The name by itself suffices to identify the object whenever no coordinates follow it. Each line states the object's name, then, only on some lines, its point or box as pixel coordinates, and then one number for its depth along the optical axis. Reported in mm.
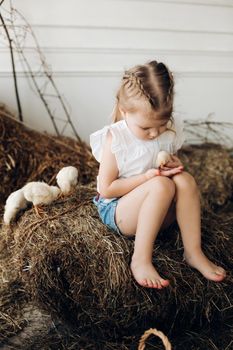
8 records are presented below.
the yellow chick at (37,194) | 2121
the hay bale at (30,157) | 2676
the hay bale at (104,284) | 1780
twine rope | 1467
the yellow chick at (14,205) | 2229
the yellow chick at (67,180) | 2293
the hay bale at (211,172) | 3021
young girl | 1731
